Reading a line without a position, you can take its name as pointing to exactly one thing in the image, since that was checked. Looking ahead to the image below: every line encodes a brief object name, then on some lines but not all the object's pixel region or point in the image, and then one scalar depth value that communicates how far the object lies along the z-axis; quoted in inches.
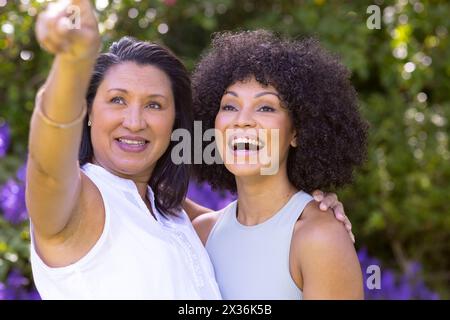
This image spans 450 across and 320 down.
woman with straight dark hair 72.7
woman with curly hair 93.7
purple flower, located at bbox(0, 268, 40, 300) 146.9
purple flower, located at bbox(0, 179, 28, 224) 154.5
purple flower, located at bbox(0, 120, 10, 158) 157.3
